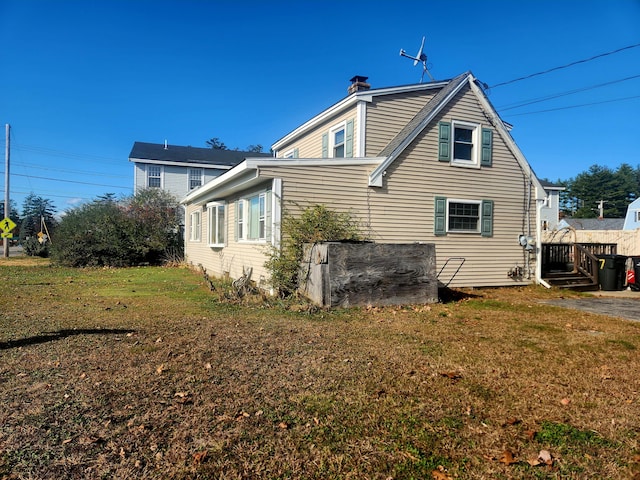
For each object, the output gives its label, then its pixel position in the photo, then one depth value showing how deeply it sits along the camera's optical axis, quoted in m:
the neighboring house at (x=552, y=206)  28.98
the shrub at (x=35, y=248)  25.50
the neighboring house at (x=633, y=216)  37.97
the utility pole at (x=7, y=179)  27.50
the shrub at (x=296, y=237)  8.93
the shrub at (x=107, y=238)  17.31
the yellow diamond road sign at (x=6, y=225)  25.44
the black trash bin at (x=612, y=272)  11.70
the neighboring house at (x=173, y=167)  26.36
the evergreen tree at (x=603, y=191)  63.73
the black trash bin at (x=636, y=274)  11.68
